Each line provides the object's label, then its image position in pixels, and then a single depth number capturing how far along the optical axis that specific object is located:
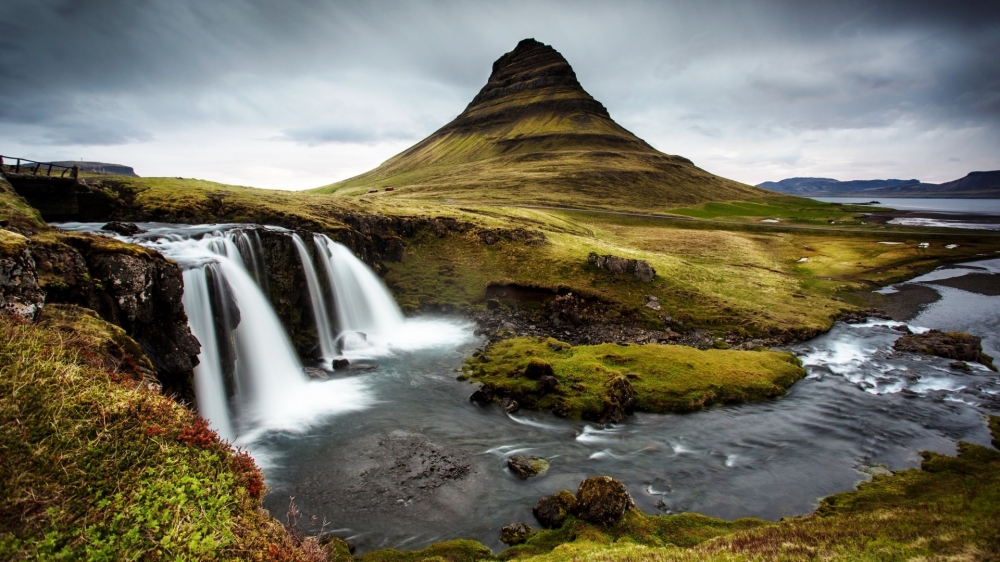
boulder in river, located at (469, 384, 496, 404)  27.31
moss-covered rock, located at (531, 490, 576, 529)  15.86
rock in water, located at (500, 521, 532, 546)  15.46
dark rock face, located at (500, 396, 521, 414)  26.09
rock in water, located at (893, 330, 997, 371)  33.81
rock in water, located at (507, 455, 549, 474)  20.11
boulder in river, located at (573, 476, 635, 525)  15.20
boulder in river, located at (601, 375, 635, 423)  25.24
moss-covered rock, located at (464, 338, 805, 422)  26.39
